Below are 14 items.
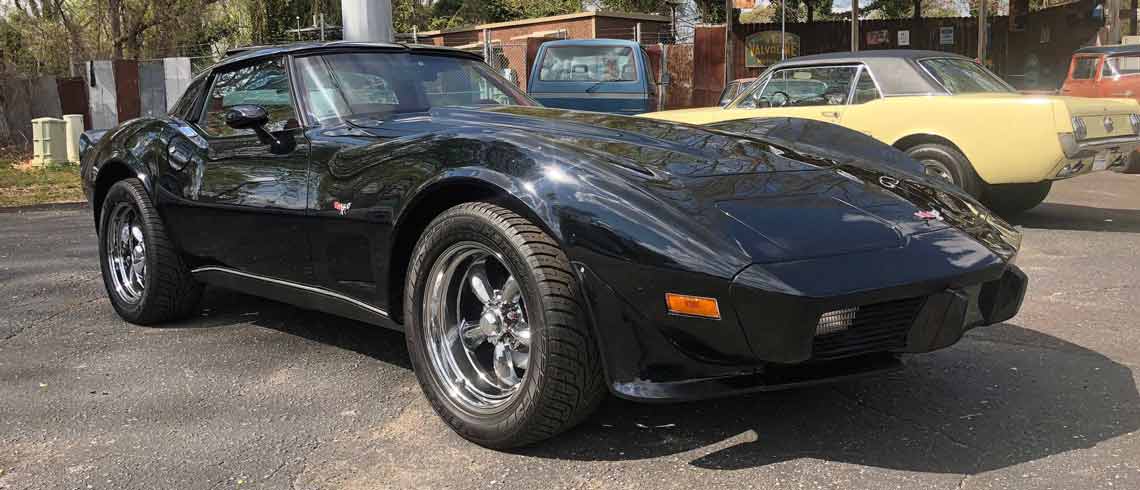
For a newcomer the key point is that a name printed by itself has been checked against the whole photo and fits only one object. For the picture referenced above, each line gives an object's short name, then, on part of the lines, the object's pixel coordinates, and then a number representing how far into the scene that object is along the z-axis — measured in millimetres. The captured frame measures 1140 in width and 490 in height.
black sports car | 2531
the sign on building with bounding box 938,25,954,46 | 25562
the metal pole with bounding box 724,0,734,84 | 21094
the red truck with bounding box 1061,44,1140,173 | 12703
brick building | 18906
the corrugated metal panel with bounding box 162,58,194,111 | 14852
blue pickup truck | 12188
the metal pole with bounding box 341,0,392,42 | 9258
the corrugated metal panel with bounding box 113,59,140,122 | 14484
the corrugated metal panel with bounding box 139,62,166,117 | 14732
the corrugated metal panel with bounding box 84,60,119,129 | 14344
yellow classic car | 6680
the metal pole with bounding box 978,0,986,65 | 20383
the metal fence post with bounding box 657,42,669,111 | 13025
